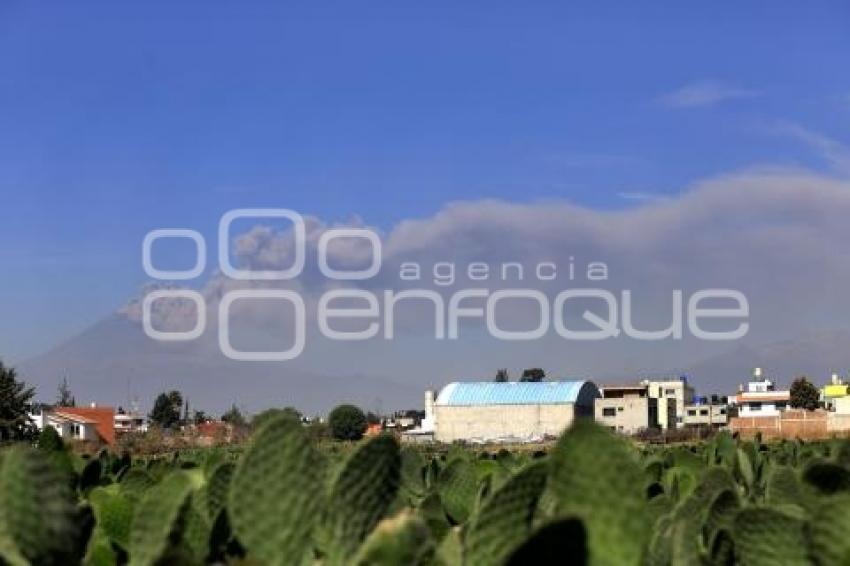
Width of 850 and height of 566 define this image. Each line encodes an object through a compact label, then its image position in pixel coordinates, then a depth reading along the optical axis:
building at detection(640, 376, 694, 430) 92.81
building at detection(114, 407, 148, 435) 117.80
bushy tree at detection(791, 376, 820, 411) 92.99
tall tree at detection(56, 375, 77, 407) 102.62
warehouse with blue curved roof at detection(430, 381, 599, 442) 81.06
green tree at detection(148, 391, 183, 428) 120.44
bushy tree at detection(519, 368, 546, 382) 143.86
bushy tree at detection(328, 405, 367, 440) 79.69
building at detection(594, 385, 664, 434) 84.19
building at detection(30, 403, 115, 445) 69.31
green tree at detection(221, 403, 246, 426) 65.81
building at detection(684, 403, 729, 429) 105.88
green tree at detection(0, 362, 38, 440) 51.03
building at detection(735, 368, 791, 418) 102.12
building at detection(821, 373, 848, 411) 94.00
